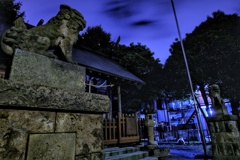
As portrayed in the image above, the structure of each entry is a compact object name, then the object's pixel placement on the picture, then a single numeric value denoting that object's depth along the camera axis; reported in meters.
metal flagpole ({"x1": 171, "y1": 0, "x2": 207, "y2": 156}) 7.34
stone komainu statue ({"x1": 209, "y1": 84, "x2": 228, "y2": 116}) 6.15
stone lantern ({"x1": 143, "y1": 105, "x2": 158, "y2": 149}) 7.57
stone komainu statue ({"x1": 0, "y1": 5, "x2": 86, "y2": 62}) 1.67
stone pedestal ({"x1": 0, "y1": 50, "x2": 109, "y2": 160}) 1.28
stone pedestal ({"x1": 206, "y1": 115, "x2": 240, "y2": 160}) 5.48
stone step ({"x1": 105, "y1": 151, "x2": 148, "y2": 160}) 5.45
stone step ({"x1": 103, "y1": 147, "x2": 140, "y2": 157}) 5.89
